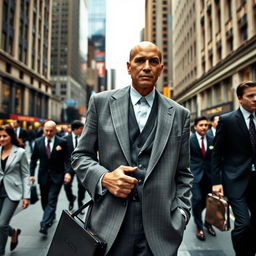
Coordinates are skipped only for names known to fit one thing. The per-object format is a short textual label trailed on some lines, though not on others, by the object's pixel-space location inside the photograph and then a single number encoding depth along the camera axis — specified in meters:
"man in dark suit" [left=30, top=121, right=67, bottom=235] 5.12
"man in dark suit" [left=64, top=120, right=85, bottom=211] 5.57
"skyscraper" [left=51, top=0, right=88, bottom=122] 102.75
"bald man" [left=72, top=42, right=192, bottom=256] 1.58
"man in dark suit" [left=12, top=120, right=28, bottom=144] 11.96
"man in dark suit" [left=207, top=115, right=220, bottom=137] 5.93
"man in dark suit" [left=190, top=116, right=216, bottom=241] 4.92
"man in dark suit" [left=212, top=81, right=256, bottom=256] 2.94
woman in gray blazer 3.55
